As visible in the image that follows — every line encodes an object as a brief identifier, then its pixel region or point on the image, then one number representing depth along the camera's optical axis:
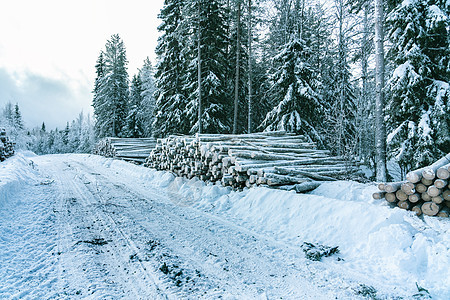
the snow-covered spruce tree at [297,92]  12.91
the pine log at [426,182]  4.11
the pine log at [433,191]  3.98
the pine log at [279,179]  6.56
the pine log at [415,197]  4.25
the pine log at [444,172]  3.88
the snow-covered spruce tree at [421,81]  8.52
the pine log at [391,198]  4.57
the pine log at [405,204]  4.40
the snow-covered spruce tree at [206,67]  17.42
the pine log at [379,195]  4.80
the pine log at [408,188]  4.26
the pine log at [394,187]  4.53
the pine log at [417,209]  4.20
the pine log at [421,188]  4.19
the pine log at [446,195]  3.94
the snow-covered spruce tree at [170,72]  19.75
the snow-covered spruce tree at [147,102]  30.86
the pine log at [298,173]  6.98
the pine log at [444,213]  3.95
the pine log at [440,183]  3.91
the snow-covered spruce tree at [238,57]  18.95
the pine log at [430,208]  4.00
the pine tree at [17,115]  50.04
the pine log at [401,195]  4.39
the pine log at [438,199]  3.99
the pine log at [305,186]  6.55
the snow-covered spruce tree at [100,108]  31.47
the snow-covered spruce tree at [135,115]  31.19
